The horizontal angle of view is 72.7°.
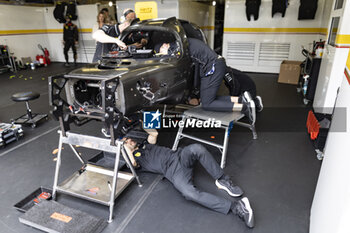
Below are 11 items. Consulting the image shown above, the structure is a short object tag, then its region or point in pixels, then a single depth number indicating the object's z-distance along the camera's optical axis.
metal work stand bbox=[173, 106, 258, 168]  2.76
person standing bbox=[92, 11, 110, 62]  5.29
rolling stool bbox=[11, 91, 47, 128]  3.69
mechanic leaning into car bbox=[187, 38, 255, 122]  3.11
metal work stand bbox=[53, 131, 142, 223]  2.09
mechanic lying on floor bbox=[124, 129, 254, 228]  2.08
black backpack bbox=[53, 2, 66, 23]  8.95
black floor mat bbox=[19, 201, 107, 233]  1.92
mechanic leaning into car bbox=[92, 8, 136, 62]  3.36
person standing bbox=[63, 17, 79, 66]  8.87
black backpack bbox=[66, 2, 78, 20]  8.85
